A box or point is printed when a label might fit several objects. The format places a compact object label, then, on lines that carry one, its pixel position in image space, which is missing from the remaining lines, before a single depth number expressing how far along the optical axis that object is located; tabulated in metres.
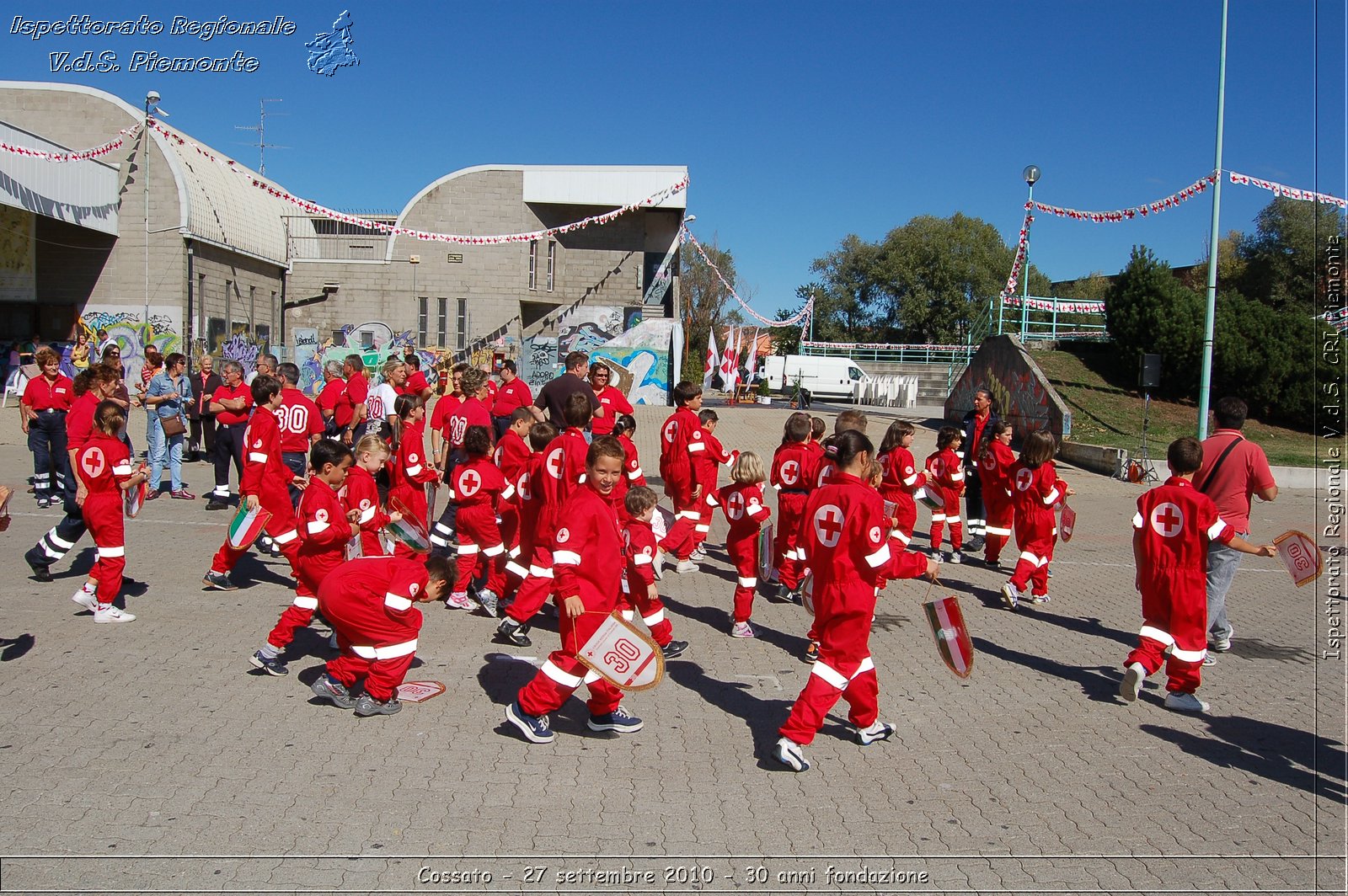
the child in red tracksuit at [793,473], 7.54
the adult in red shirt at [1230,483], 6.58
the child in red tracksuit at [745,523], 6.92
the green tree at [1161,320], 22.95
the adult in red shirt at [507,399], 10.32
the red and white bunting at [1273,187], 17.50
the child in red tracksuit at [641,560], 5.78
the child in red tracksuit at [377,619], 4.95
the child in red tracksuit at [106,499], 6.50
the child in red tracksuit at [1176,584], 5.57
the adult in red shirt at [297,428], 9.62
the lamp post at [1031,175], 22.64
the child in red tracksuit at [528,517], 6.46
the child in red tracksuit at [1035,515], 8.14
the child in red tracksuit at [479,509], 7.11
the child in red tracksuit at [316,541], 5.66
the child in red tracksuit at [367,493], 6.15
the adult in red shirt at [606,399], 8.70
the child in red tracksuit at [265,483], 7.11
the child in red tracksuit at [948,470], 9.62
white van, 41.06
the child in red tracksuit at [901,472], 8.41
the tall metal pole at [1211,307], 17.25
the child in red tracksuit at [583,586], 4.65
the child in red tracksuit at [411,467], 7.45
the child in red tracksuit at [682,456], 8.27
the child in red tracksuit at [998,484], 9.16
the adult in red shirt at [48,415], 10.71
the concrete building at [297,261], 24.31
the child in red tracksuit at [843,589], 4.57
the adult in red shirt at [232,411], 10.20
